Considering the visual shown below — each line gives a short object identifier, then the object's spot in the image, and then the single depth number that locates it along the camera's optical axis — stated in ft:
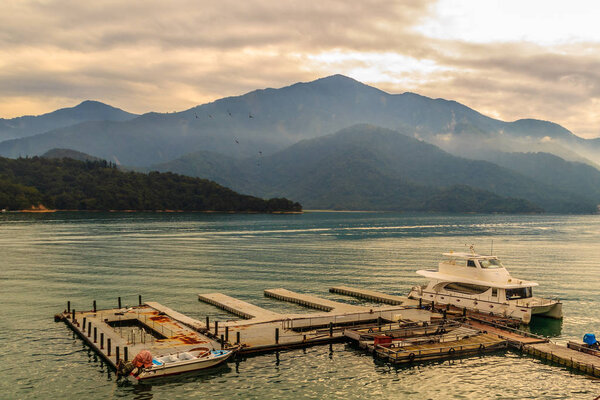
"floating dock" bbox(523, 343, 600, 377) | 118.21
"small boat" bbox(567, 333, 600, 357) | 126.82
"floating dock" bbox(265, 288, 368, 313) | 174.99
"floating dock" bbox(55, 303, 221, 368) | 125.59
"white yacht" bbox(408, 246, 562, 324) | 159.33
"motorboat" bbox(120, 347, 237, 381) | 111.86
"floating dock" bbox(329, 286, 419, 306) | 187.45
